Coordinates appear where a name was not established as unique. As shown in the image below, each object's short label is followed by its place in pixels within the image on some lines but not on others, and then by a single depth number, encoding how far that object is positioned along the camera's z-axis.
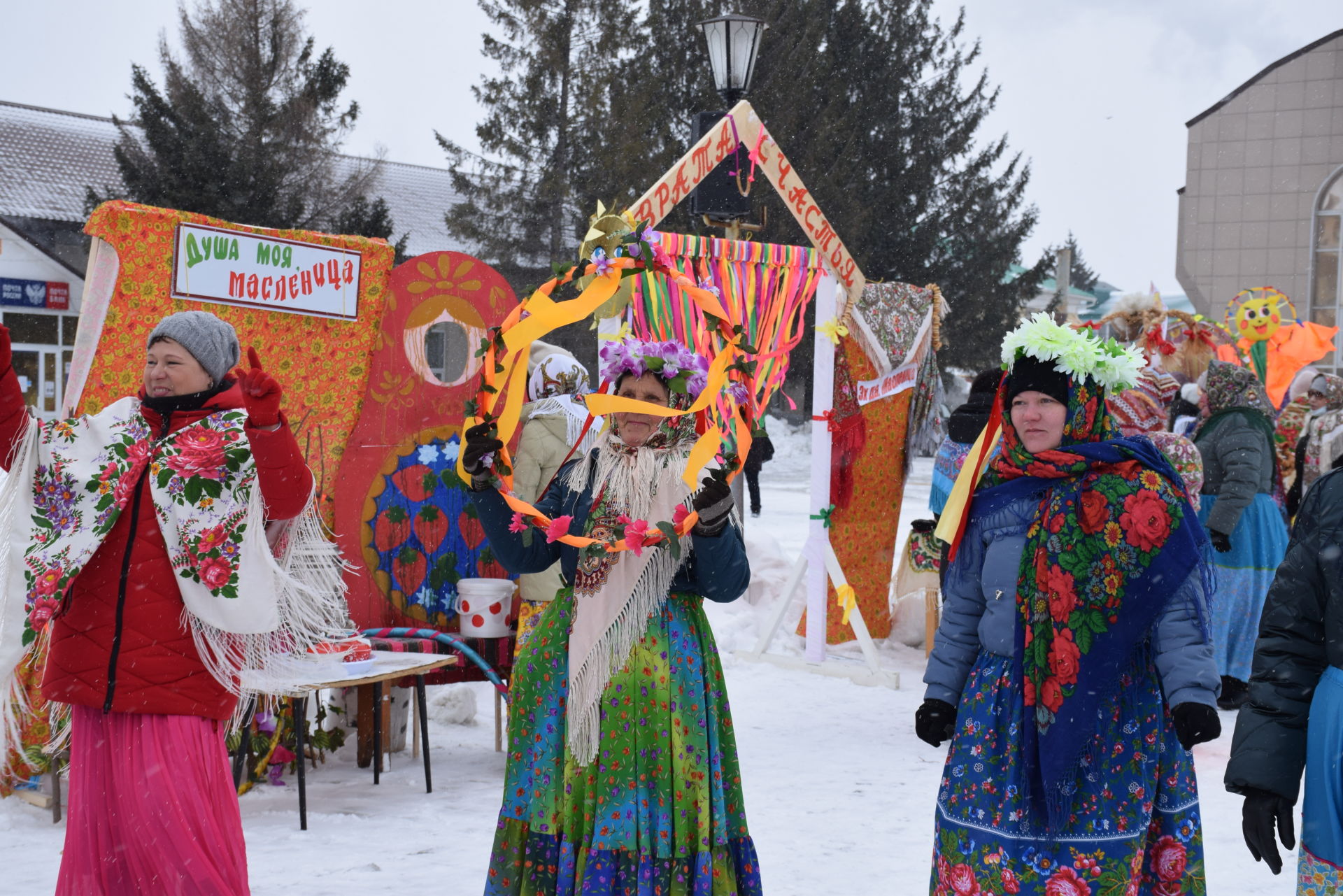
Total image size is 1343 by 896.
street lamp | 7.42
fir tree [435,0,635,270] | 24.45
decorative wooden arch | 6.57
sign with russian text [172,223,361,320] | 5.11
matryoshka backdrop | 5.68
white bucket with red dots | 5.50
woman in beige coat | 5.17
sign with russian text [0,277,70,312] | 21.23
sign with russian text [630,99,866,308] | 6.09
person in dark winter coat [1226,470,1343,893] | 2.21
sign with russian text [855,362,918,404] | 7.82
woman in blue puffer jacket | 2.78
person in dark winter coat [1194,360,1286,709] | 6.55
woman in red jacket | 2.96
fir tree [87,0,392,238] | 21.69
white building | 21.41
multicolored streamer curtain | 6.12
